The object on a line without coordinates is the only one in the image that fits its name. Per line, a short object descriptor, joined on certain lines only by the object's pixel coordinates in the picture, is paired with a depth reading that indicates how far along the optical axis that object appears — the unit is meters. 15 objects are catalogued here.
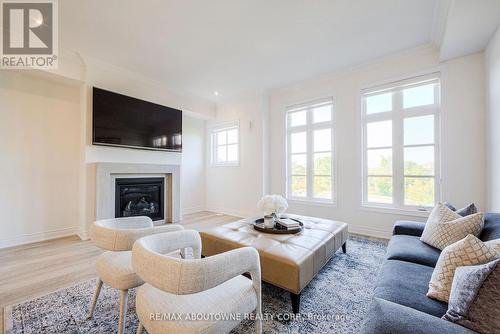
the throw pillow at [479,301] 0.76
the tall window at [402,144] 2.97
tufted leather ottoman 1.54
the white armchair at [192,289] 0.80
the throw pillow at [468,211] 1.77
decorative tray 2.12
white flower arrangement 2.28
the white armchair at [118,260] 1.25
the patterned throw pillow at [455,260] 1.02
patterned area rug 1.40
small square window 5.00
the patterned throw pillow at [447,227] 1.54
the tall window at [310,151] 3.88
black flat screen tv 3.24
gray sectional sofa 0.76
